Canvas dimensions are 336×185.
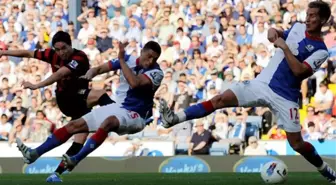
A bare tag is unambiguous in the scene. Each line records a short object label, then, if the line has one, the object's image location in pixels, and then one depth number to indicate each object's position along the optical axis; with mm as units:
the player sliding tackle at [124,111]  15961
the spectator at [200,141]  23734
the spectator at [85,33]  28656
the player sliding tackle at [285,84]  14789
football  15391
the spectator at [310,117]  23920
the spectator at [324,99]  24438
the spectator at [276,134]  23953
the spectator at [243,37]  26969
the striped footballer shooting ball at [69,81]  16875
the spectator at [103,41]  28344
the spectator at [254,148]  23250
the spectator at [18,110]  26188
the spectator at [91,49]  27750
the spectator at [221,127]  24047
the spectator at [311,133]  23625
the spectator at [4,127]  25609
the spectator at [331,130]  23484
